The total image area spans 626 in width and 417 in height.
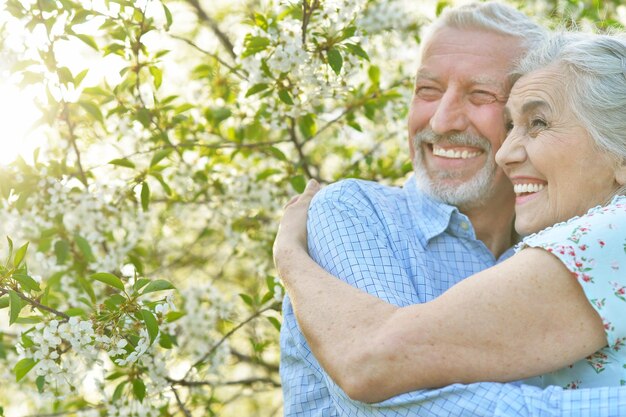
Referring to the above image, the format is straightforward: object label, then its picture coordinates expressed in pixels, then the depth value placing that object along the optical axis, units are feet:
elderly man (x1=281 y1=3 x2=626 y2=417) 5.32
